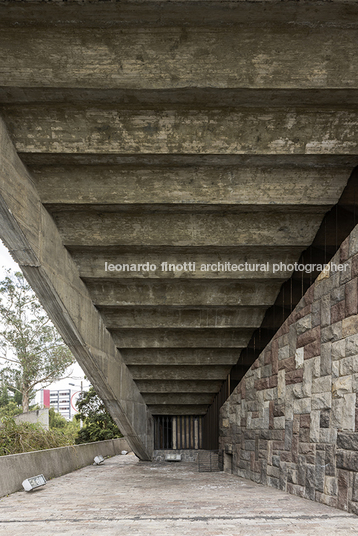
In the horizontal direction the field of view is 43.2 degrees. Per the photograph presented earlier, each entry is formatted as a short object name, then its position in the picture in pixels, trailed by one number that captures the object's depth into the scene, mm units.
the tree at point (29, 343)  25312
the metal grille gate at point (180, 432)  16859
